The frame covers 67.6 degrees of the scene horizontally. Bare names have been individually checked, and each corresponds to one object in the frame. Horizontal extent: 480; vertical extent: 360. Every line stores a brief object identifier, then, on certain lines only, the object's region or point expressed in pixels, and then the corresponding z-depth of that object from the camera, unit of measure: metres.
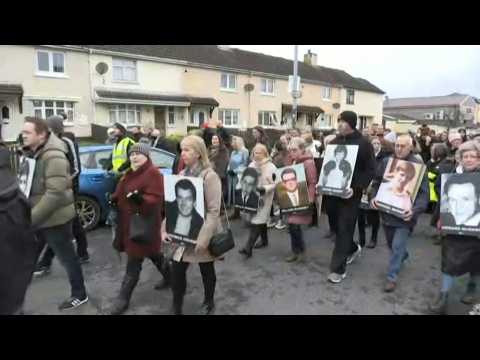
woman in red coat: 3.50
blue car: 6.23
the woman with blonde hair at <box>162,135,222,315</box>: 3.20
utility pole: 16.67
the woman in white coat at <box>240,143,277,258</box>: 5.25
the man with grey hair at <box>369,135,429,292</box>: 4.02
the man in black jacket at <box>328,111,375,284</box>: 4.20
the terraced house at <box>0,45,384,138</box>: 21.62
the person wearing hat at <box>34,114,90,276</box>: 4.62
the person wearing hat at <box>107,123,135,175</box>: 5.96
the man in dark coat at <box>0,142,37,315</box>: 2.01
